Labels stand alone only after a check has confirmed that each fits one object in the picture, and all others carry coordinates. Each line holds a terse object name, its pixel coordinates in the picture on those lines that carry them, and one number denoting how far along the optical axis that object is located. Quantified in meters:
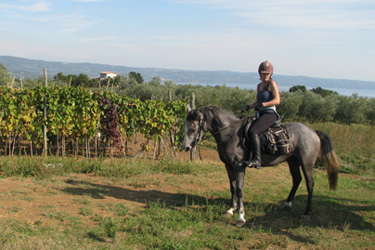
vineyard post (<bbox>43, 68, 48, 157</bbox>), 11.48
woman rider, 6.29
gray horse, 6.35
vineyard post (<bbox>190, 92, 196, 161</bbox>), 12.85
